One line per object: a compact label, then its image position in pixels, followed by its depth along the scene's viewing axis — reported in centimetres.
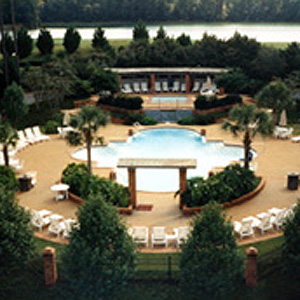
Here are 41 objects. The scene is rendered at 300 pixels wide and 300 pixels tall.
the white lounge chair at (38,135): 3431
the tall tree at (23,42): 4991
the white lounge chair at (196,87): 4888
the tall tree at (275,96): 3488
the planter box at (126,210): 2277
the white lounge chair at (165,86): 4906
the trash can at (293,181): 2484
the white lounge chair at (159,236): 1988
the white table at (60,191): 2419
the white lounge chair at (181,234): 1956
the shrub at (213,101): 4038
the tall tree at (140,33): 5599
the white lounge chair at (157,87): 4900
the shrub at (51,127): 3600
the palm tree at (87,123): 2548
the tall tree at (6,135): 2609
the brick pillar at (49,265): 1700
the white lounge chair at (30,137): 3372
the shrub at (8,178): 2409
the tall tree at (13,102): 3522
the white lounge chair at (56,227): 2072
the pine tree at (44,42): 5178
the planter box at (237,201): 2252
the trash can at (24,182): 2562
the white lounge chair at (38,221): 2142
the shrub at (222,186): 2284
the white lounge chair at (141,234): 1985
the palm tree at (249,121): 2489
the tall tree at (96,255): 1527
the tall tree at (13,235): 1675
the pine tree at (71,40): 5278
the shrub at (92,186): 2317
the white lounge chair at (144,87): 4872
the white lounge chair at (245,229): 2014
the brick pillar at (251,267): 1669
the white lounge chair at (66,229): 2048
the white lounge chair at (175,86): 4909
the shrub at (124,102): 4069
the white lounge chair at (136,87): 4900
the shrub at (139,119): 3897
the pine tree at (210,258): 1526
